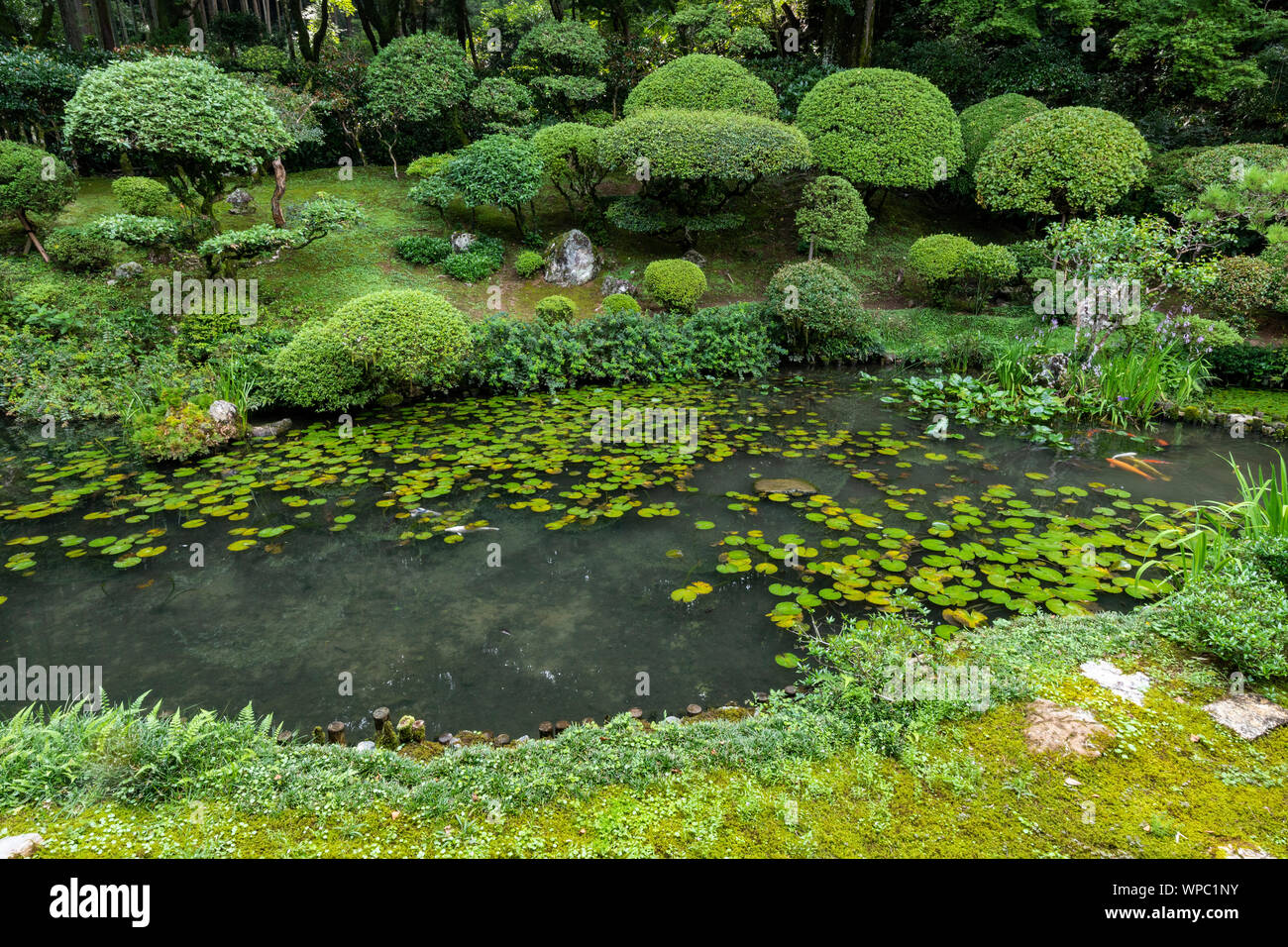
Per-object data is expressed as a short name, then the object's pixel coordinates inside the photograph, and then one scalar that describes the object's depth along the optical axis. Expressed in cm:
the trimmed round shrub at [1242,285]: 923
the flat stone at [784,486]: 617
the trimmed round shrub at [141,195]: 1049
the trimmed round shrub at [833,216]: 1249
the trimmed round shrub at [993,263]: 1136
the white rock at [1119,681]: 288
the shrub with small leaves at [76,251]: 1002
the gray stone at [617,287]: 1202
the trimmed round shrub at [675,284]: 1121
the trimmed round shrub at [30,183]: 961
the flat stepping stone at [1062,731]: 255
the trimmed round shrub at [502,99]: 1424
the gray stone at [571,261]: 1262
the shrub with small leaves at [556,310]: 1027
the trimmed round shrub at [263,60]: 1557
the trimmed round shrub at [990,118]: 1359
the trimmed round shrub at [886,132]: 1324
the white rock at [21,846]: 198
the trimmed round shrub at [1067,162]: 1143
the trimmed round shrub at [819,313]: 1048
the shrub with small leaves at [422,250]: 1251
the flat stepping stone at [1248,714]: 262
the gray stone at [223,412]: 747
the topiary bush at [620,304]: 1070
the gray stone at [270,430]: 784
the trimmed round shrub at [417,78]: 1414
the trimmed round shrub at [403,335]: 815
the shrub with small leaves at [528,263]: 1256
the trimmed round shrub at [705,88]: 1359
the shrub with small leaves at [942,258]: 1167
